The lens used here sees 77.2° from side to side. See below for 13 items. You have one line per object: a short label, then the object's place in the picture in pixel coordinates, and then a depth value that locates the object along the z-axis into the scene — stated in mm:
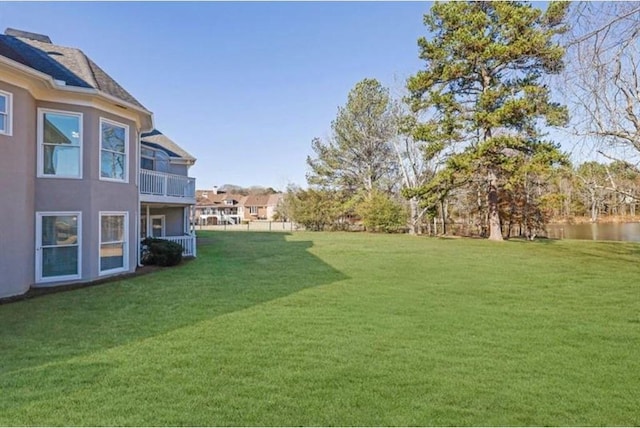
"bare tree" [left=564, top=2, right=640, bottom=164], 7480
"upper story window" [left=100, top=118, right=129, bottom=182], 10814
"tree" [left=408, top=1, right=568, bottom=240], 20344
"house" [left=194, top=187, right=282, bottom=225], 72250
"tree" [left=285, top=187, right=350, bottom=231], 36750
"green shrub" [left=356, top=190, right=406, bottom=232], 32500
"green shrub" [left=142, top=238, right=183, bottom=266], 13070
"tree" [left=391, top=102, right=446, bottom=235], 30059
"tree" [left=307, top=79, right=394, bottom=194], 33875
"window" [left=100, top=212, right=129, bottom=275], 10761
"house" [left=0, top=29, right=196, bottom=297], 8453
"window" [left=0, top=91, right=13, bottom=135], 8266
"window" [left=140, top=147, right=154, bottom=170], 17203
